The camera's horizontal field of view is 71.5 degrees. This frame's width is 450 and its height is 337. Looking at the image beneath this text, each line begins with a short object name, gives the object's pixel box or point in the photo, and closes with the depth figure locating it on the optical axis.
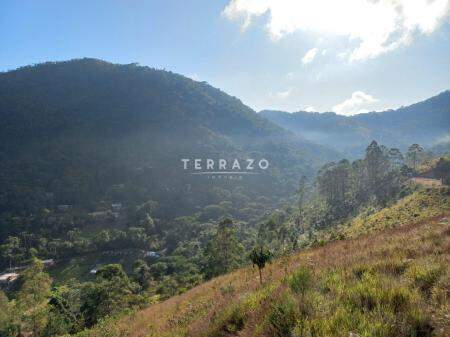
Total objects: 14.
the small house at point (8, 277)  80.79
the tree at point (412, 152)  93.00
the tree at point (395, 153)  91.24
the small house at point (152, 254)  96.88
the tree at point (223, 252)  45.56
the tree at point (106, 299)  38.56
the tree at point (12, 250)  92.28
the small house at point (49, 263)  91.09
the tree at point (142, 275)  66.66
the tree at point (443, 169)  60.76
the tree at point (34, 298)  41.00
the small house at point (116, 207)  140.06
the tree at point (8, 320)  41.00
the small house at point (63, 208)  127.51
